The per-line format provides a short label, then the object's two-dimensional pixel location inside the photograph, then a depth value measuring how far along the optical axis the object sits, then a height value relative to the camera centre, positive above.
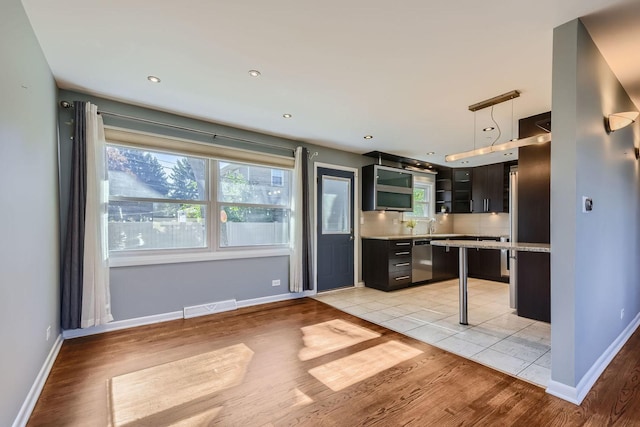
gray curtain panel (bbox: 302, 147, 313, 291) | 4.55 -0.26
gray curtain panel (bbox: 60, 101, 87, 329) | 2.83 -0.17
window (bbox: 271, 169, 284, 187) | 4.50 +0.62
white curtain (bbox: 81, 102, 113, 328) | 2.91 -0.17
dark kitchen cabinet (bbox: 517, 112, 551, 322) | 3.31 -0.03
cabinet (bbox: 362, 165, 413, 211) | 5.30 +0.53
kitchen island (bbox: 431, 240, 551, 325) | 3.00 -0.54
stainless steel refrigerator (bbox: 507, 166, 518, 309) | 3.77 -0.21
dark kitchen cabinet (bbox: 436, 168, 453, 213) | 6.70 +0.60
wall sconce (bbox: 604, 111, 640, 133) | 2.27 +0.75
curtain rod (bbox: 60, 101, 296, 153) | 2.91 +1.11
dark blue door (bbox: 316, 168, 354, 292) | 4.96 -0.21
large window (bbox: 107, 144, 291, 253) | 3.34 +0.19
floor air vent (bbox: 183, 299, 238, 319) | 3.64 -1.19
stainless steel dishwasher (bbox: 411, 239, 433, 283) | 5.36 -0.86
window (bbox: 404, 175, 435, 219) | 6.52 +0.44
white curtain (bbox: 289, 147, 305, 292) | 4.46 -0.23
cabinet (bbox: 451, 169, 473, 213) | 6.61 +0.56
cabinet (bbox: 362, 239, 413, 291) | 5.00 -0.84
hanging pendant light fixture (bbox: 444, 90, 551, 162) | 2.67 +0.71
